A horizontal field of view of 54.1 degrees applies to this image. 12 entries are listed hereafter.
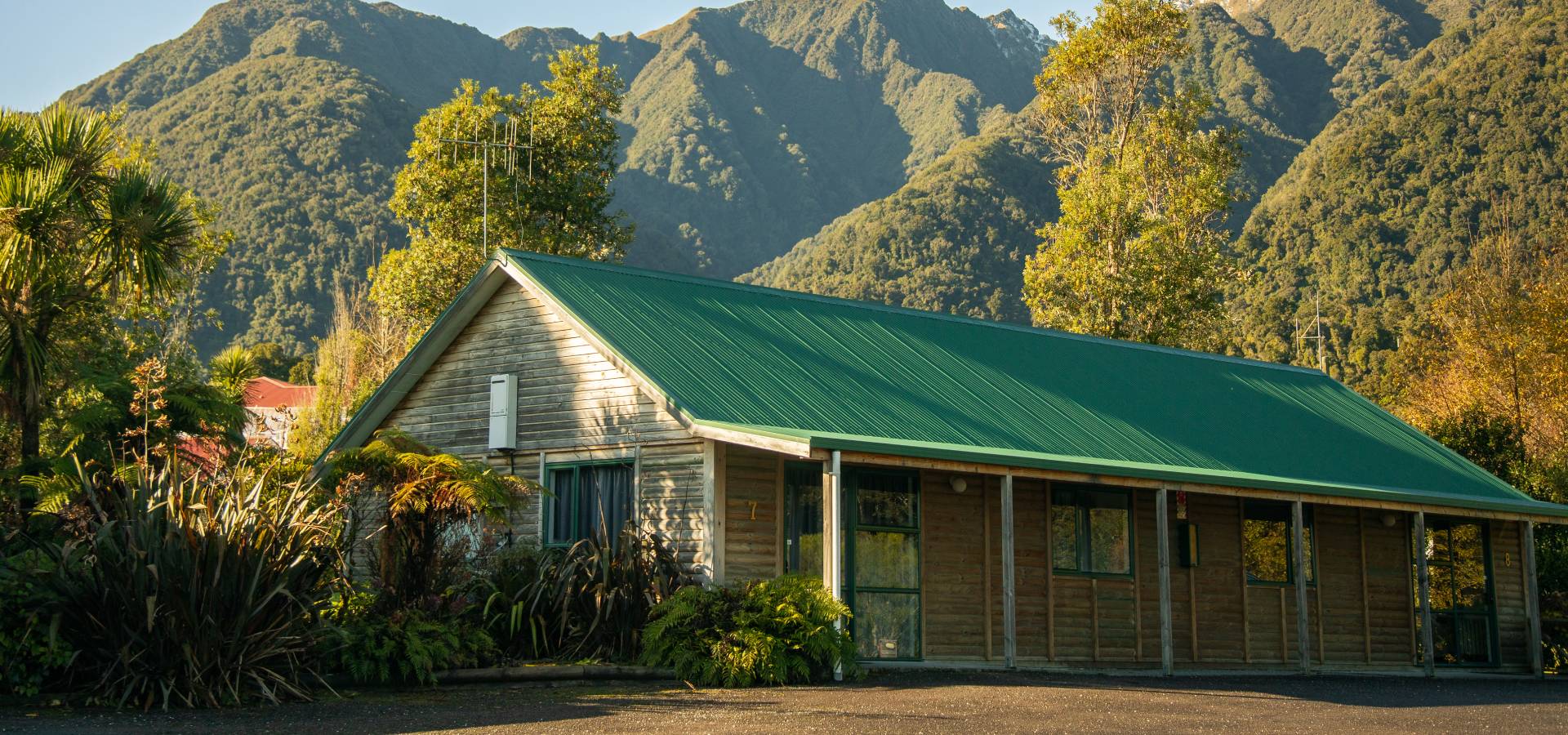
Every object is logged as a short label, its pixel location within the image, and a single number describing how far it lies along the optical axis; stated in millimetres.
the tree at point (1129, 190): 37344
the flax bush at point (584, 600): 15180
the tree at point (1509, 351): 36688
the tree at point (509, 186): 33750
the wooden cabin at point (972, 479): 16406
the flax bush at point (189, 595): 11484
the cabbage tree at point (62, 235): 16047
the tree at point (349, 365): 38500
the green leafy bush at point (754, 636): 13719
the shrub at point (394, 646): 13172
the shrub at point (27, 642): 11586
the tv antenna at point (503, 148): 33875
